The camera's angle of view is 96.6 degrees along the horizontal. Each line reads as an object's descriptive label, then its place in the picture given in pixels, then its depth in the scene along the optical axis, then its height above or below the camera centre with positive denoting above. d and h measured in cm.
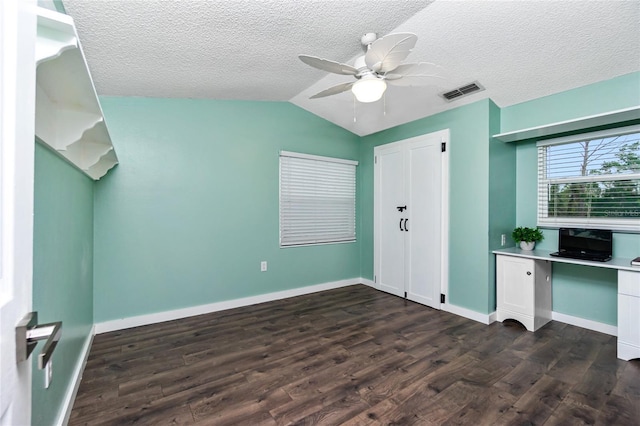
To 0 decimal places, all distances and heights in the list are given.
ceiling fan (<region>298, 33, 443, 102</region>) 168 +100
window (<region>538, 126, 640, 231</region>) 272 +35
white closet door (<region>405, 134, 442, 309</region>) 358 -10
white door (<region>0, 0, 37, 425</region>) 49 +4
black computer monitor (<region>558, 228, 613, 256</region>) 275 -27
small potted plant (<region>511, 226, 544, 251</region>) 320 -26
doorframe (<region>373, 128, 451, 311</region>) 348 -4
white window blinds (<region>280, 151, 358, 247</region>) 400 +19
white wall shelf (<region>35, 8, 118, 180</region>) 82 +53
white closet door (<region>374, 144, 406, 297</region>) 406 -10
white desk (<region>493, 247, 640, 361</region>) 232 -78
